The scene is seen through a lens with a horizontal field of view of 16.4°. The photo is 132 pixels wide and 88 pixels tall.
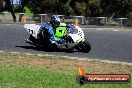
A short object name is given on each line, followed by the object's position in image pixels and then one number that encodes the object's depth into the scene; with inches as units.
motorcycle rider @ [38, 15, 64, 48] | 671.1
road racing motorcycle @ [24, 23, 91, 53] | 667.4
